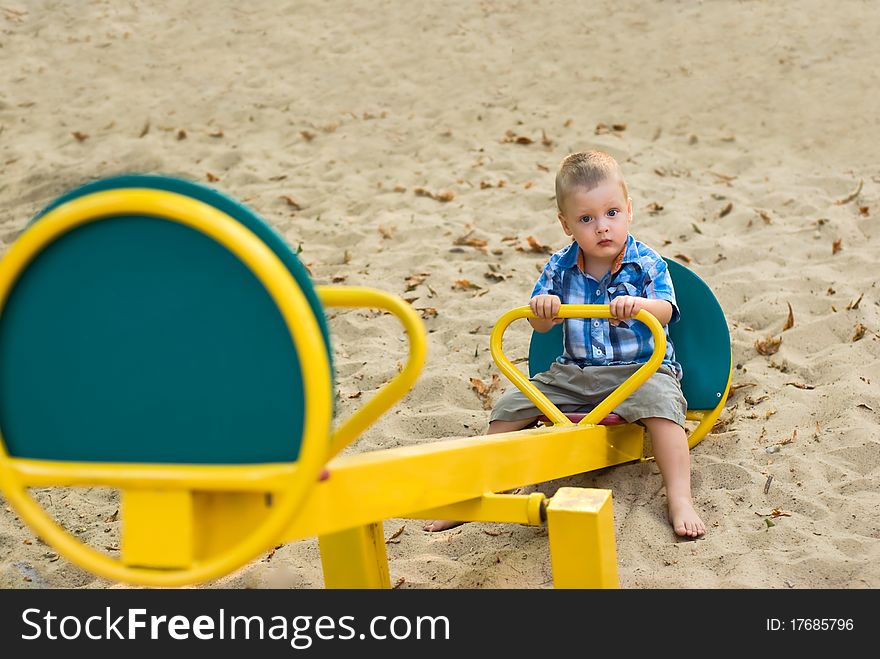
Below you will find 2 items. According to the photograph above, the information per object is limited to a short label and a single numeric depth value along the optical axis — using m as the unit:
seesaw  1.54
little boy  2.95
